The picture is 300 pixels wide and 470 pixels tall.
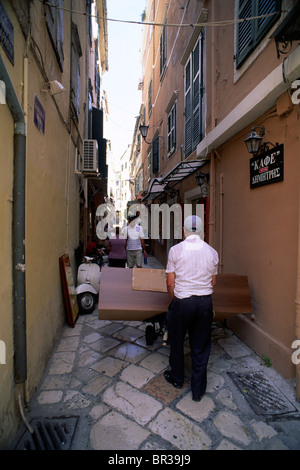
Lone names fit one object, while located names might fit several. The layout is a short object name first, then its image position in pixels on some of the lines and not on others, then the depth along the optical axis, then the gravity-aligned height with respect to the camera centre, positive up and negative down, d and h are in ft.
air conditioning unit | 23.58 +6.74
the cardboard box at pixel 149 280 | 11.67 -2.21
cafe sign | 11.09 +2.88
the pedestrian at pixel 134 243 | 24.64 -1.19
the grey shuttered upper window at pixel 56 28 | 11.76 +9.75
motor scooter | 18.51 -4.03
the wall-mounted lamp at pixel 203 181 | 19.40 +3.65
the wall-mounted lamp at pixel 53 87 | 11.26 +6.14
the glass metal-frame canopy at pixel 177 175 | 20.63 +5.36
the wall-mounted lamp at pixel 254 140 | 12.13 +4.19
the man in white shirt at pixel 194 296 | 9.27 -2.32
